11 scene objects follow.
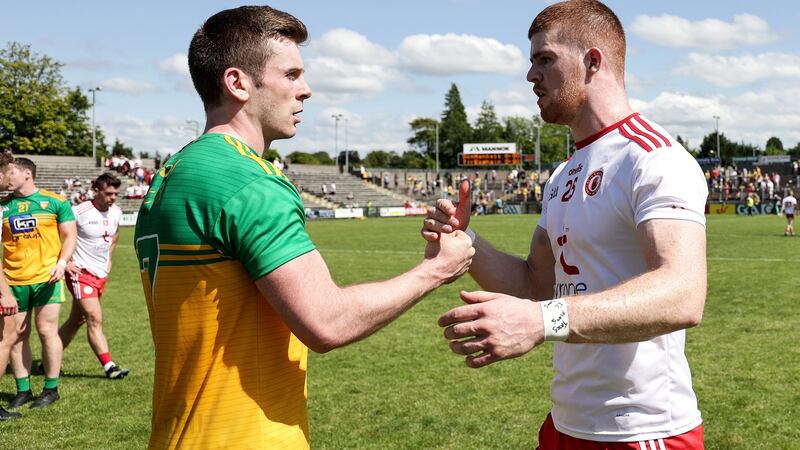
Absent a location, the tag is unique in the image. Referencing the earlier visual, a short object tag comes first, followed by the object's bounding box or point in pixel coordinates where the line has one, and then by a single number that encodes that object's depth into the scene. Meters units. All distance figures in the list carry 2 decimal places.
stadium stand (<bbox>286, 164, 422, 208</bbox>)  67.62
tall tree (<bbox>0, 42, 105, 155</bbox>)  68.62
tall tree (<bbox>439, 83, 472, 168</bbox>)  139.24
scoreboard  81.38
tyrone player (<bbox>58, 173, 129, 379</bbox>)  9.31
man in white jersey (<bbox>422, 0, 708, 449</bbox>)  2.11
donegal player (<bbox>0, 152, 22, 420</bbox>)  7.37
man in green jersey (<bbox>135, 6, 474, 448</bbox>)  2.31
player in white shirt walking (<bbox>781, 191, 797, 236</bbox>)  30.06
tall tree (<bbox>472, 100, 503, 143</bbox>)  141.88
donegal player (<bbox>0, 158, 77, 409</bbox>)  8.26
